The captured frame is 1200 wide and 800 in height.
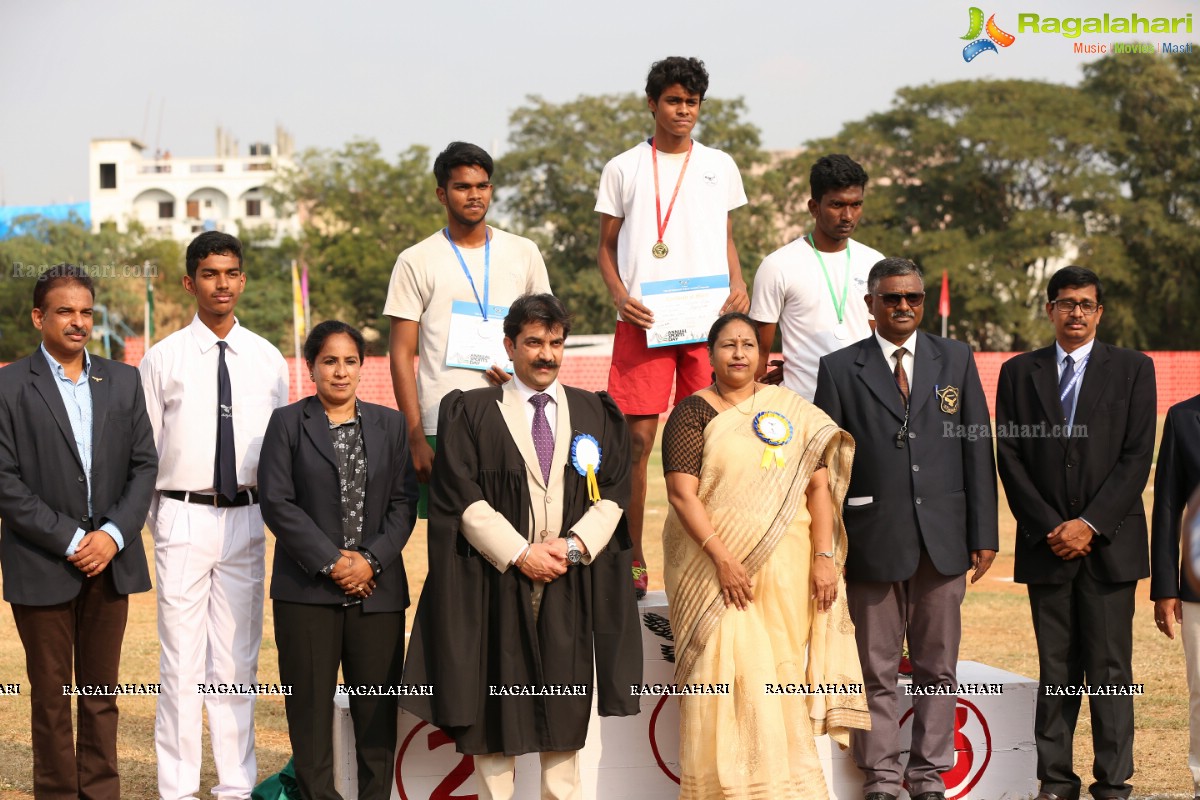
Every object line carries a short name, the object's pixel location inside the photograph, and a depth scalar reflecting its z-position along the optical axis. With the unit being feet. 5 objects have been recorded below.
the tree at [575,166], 134.31
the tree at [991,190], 129.49
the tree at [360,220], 140.56
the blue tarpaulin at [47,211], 207.74
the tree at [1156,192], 129.39
